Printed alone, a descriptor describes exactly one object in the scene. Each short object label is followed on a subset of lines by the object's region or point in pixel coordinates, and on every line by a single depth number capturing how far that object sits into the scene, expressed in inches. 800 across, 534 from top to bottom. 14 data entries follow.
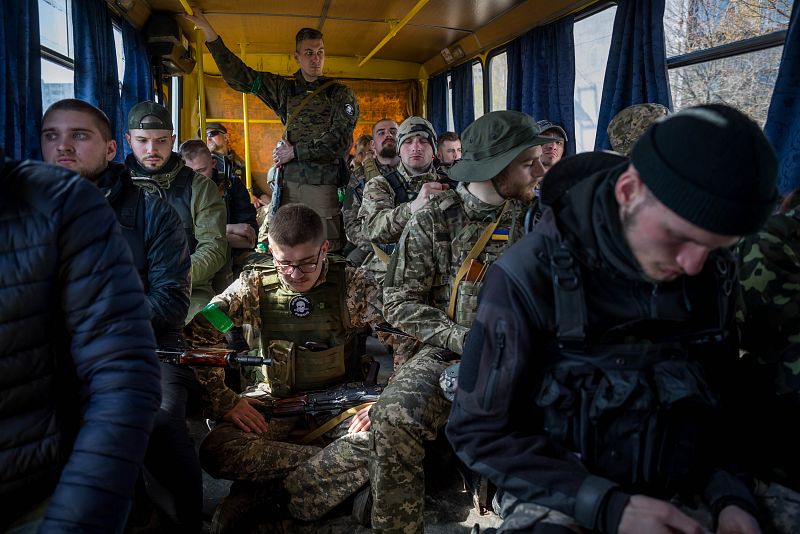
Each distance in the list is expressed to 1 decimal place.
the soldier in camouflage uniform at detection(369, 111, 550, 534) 87.7
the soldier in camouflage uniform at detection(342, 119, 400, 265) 176.9
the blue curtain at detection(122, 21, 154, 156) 195.8
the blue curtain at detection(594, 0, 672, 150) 164.9
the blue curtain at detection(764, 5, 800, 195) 116.5
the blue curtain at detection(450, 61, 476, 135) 289.0
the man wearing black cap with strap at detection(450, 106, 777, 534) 46.5
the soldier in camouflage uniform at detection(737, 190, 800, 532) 56.1
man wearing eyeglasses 89.1
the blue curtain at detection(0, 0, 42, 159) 114.0
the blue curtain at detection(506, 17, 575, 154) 212.1
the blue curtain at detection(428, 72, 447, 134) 319.9
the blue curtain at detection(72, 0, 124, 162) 156.9
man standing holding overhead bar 185.5
